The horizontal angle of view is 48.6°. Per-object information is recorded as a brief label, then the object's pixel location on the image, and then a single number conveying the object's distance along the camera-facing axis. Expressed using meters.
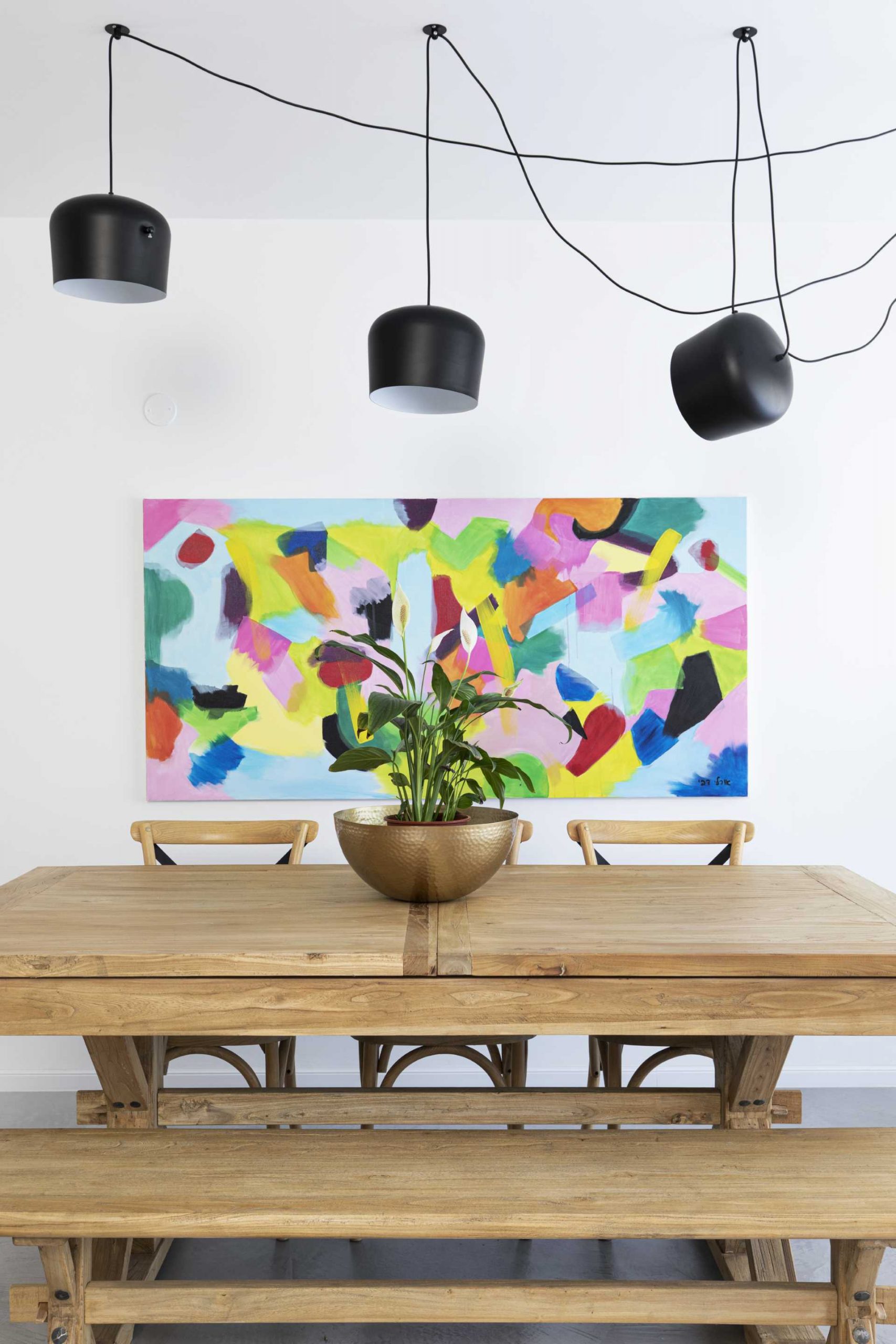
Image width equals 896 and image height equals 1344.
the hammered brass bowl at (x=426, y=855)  2.02
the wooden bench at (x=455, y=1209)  1.58
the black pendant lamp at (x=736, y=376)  2.16
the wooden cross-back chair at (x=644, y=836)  2.71
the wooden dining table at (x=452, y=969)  1.70
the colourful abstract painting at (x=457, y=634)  3.42
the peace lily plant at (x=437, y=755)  2.05
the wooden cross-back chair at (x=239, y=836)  2.78
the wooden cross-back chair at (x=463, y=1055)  2.47
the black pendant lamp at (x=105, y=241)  2.28
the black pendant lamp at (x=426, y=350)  2.39
